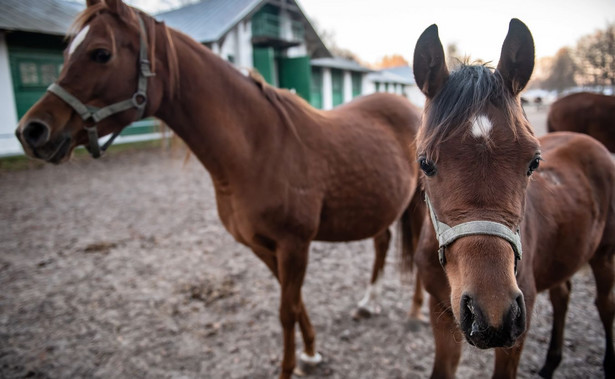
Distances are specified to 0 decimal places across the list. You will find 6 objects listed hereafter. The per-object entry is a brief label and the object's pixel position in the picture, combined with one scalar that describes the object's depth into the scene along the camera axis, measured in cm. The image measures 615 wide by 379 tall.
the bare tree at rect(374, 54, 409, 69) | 6318
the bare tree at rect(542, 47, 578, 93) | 3322
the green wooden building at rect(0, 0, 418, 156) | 961
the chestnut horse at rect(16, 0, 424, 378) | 179
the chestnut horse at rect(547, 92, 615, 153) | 603
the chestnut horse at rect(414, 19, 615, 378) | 100
